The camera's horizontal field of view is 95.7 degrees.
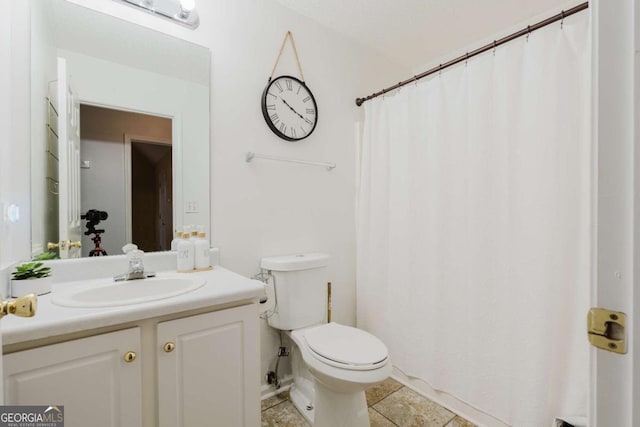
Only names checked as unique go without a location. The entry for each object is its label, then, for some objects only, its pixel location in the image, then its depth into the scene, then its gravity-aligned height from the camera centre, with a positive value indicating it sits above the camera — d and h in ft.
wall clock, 5.75 +2.17
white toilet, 4.00 -2.07
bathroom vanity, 2.47 -1.45
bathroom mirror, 3.89 +1.21
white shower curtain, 4.04 -0.26
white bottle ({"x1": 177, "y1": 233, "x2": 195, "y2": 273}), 4.49 -0.68
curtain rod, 3.83 +2.68
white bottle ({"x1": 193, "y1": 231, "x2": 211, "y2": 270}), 4.61 -0.66
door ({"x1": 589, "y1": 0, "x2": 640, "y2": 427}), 1.30 +0.06
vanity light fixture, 4.47 +3.22
